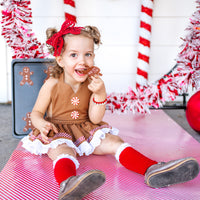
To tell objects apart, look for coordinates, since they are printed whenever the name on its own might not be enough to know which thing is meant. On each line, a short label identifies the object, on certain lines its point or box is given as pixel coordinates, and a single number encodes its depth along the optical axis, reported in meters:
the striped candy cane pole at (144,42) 1.97
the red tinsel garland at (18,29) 1.25
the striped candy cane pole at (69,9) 1.95
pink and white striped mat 0.74
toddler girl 0.77
